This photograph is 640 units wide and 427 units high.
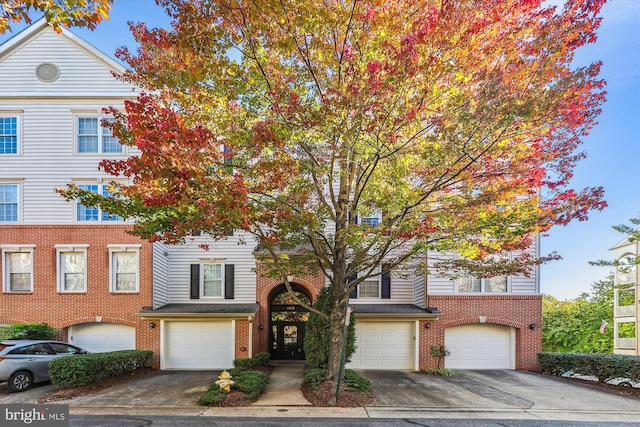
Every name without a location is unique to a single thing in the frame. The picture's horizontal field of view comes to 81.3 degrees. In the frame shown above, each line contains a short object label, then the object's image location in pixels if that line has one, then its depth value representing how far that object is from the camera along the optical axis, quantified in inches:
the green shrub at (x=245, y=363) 564.4
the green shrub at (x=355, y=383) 407.5
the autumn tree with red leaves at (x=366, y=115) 283.4
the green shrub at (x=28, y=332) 534.3
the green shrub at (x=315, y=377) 408.4
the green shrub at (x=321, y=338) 464.8
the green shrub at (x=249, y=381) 390.6
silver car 424.2
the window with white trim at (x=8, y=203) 601.6
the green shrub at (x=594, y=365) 468.1
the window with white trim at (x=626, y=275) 835.4
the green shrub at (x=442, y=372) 548.7
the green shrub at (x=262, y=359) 571.1
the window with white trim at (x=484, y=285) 606.5
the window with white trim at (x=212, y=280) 657.0
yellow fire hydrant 386.9
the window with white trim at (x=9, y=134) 604.7
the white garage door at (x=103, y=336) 594.5
